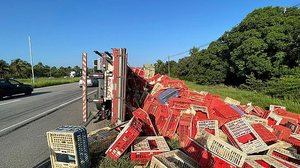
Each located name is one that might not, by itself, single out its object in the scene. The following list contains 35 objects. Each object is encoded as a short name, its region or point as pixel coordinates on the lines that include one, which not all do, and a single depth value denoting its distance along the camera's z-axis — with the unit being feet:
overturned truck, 9.13
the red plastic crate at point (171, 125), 14.56
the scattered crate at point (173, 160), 8.81
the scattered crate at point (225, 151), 8.13
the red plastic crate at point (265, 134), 10.55
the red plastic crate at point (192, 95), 17.98
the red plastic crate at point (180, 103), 16.13
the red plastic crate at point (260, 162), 8.09
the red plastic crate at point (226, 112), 12.32
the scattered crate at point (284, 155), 9.65
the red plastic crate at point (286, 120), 14.98
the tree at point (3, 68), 147.75
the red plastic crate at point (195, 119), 12.67
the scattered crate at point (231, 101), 19.81
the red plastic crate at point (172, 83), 26.98
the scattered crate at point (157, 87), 25.29
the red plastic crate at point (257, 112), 17.32
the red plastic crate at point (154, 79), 33.24
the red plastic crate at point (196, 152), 9.33
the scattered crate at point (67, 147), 9.68
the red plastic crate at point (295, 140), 11.39
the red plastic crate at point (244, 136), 9.50
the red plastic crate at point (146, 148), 11.03
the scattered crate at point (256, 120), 13.10
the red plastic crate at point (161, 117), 15.53
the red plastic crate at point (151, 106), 17.63
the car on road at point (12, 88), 39.76
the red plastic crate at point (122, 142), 11.32
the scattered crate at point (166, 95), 19.26
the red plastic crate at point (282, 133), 12.14
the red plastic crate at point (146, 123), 14.15
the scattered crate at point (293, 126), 13.79
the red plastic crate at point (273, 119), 15.10
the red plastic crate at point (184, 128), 13.12
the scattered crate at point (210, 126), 11.32
